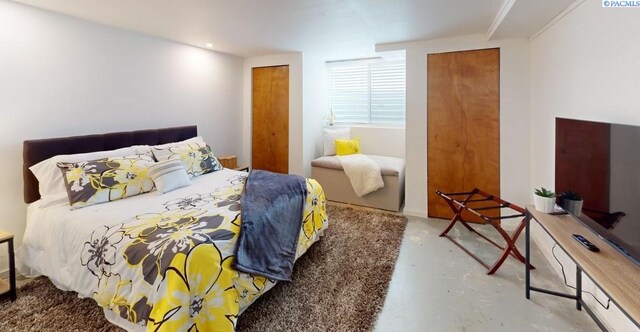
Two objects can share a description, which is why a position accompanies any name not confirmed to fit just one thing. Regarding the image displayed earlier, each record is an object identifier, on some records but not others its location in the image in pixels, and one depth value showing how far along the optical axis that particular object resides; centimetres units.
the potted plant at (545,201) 206
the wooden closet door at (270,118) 466
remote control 155
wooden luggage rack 242
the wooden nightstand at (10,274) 201
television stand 115
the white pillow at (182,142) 321
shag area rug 185
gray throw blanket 190
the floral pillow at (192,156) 310
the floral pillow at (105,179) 225
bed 149
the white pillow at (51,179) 232
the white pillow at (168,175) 262
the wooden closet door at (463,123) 341
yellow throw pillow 479
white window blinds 487
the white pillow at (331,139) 487
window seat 399
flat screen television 134
